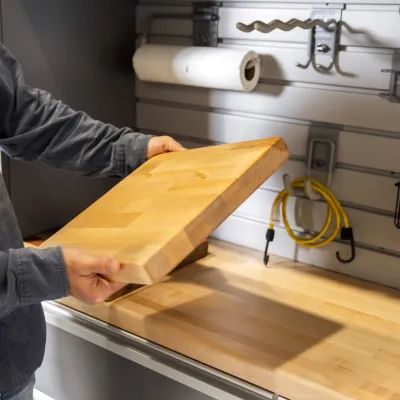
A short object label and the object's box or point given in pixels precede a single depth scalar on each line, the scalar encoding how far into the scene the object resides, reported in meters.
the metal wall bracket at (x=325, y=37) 1.25
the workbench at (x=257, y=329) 0.97
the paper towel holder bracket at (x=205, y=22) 1.45
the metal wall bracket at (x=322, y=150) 1.31
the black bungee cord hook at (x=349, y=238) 1.32
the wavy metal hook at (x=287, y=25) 1.12
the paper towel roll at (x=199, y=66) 1.33
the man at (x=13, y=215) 0.83
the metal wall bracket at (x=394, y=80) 1.19
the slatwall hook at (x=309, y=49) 1.29
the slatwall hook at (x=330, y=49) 1.25
